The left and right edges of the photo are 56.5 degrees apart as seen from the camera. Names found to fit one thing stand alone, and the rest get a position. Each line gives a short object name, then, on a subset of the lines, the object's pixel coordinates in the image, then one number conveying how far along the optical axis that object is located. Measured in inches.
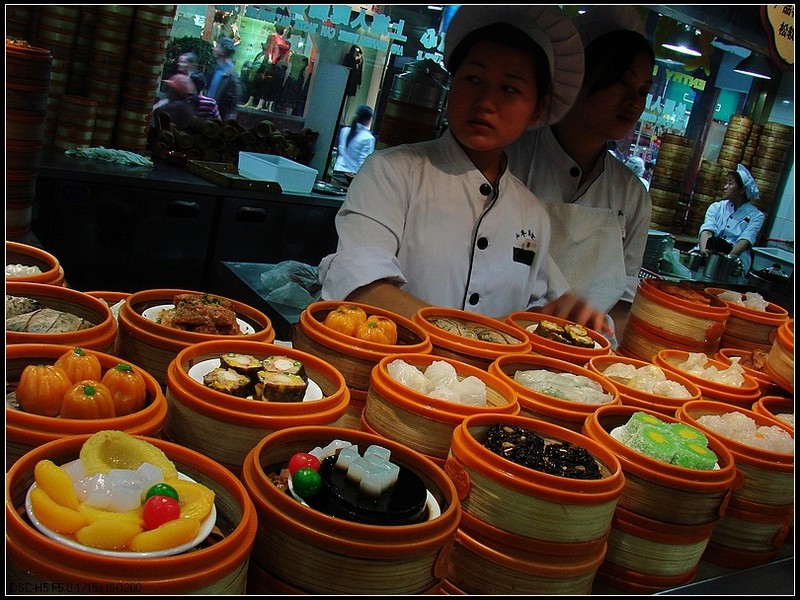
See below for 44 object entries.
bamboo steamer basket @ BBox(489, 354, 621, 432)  67.1
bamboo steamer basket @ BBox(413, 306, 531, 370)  76.6
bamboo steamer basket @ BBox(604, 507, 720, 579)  60.4
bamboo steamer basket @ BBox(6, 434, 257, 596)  34.8
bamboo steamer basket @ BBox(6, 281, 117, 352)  62.4
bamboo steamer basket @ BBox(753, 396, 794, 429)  83.4
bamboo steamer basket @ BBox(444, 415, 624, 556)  51.2
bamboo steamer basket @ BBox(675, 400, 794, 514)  68.9
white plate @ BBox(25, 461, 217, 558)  35.7
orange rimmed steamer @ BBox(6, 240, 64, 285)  77.4
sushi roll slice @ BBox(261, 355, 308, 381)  60.1
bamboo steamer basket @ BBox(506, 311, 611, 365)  84.0
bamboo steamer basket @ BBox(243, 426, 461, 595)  41.5
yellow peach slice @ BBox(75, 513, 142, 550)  36.3
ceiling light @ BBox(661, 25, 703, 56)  177.3
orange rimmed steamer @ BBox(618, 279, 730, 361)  98.0
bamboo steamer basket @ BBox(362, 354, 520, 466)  58.9
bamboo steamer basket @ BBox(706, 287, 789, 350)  104.1
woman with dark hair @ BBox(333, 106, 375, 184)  257.4
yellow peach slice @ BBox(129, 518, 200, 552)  37.0
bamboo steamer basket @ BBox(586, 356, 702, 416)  75.0
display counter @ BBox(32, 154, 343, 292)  185.8
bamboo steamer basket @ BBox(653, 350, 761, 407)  82.7
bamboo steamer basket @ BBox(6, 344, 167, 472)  45.8
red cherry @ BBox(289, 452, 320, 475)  47.3
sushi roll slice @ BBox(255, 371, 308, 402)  56.0
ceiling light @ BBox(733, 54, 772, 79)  279.6
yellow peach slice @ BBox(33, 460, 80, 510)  38.9
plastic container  221.5
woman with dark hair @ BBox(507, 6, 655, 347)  116.5
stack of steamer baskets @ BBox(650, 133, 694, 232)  296.5
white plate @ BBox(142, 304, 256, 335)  69.3
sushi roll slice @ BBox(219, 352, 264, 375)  57.8
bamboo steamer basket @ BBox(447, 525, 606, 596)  52.3
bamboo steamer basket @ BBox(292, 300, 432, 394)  68.2
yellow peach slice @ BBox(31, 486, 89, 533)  37.1
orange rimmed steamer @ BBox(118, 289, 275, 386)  63.2
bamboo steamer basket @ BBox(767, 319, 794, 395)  76.6
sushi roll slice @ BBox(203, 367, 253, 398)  54.5
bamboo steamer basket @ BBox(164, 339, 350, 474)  52.7
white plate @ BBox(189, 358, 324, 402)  57.9
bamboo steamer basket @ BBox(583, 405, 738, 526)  59.5
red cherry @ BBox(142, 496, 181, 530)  38.4
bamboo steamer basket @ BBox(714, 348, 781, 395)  91.4
